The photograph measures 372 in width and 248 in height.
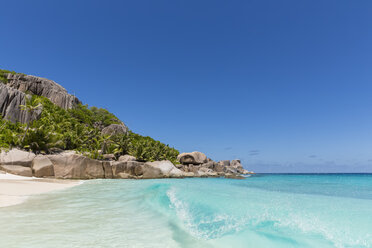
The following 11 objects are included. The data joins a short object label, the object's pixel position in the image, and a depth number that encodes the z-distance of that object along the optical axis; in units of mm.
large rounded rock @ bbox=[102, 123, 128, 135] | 51188
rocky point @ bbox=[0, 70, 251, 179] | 20656
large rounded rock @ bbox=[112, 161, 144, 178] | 28894
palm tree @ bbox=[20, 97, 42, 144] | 26452
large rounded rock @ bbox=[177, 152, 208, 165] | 52656
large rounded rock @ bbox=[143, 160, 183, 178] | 32781
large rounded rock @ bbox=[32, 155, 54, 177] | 20391
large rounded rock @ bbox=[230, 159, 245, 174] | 75000
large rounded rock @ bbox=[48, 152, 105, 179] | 22531
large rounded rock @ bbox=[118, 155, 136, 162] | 36512
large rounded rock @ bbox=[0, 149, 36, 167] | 18922
